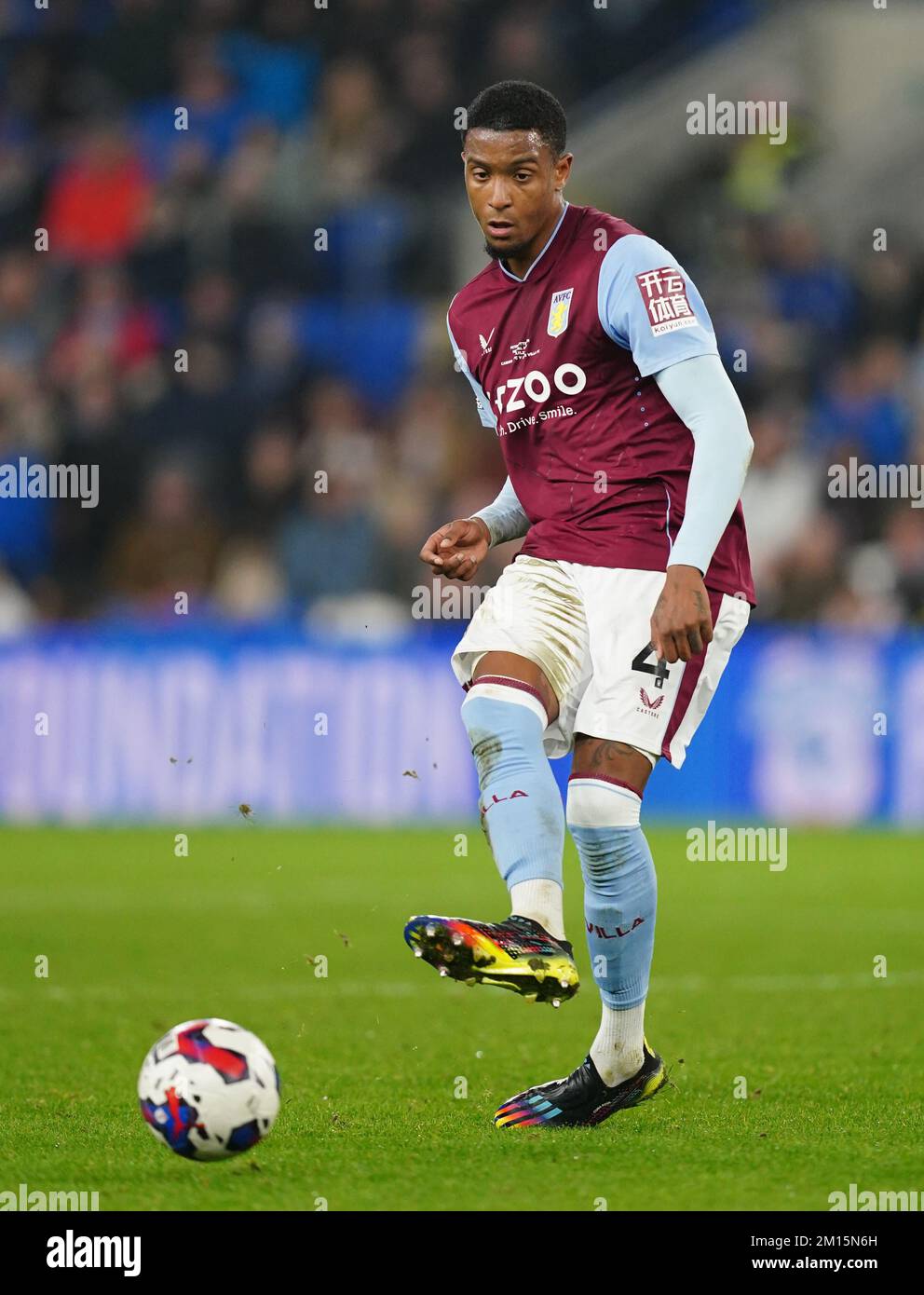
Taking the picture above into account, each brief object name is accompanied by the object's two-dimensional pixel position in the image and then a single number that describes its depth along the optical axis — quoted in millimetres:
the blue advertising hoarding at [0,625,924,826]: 12578
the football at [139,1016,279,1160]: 4266
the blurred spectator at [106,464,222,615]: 14312
